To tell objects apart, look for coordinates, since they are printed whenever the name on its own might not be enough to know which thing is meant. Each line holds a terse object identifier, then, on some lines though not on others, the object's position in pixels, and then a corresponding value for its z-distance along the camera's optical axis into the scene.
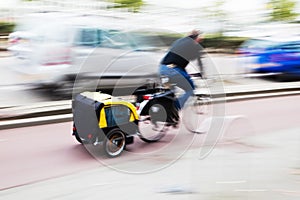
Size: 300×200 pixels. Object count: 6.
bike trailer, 5.03
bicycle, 5.62
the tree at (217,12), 15.30
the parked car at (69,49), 7.27
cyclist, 5.75
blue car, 11.38
